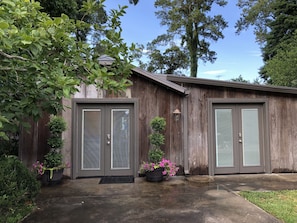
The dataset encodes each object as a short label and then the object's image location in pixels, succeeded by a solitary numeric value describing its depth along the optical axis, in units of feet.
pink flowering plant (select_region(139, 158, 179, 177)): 19.44
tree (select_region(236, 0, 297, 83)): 61.16
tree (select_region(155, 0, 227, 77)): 69.10
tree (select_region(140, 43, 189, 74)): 76.28
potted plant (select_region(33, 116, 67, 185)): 18.90
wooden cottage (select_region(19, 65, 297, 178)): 21.36
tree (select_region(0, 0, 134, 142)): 6.98
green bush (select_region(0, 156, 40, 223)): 11.57
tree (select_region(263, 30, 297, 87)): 45.44
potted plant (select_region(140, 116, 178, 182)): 19.42
